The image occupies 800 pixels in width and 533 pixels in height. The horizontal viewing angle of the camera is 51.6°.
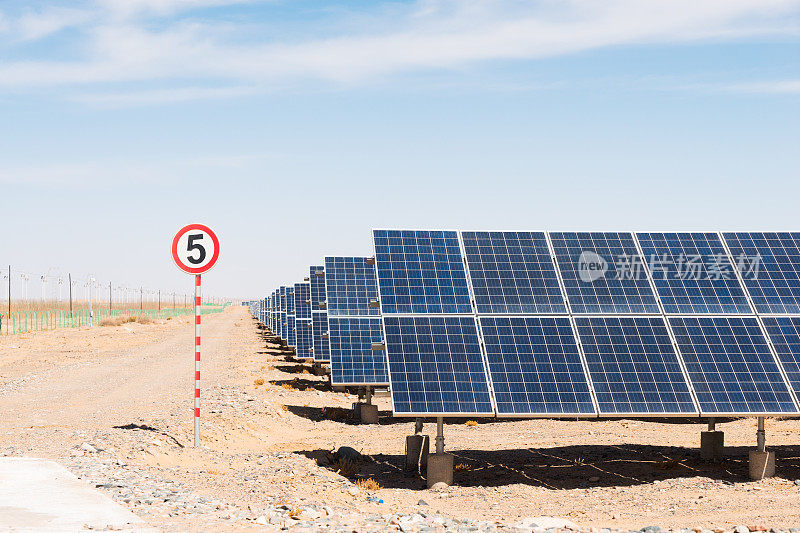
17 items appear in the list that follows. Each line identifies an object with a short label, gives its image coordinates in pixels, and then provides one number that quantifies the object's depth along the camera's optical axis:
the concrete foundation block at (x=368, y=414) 21.83
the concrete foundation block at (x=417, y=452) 14.78
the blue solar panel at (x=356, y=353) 21.41
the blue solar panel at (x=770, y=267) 15.43
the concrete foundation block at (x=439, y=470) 13.53
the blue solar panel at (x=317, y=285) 31.50
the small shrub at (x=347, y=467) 14.75
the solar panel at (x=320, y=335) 30.30
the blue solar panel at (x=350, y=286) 24.00
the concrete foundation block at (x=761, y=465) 13.84
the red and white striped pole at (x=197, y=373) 15.79
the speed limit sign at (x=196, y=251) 16.00
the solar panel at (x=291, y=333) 42.29
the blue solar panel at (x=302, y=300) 36.22
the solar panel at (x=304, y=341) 34.51
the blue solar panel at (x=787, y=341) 14.01
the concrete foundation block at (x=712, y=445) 15.57
